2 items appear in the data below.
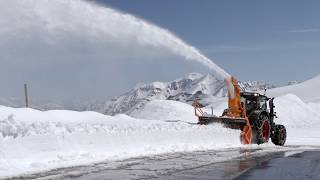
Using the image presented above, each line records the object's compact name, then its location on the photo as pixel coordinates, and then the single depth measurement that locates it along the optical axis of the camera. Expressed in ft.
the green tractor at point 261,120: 73.92
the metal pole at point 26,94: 81.99
